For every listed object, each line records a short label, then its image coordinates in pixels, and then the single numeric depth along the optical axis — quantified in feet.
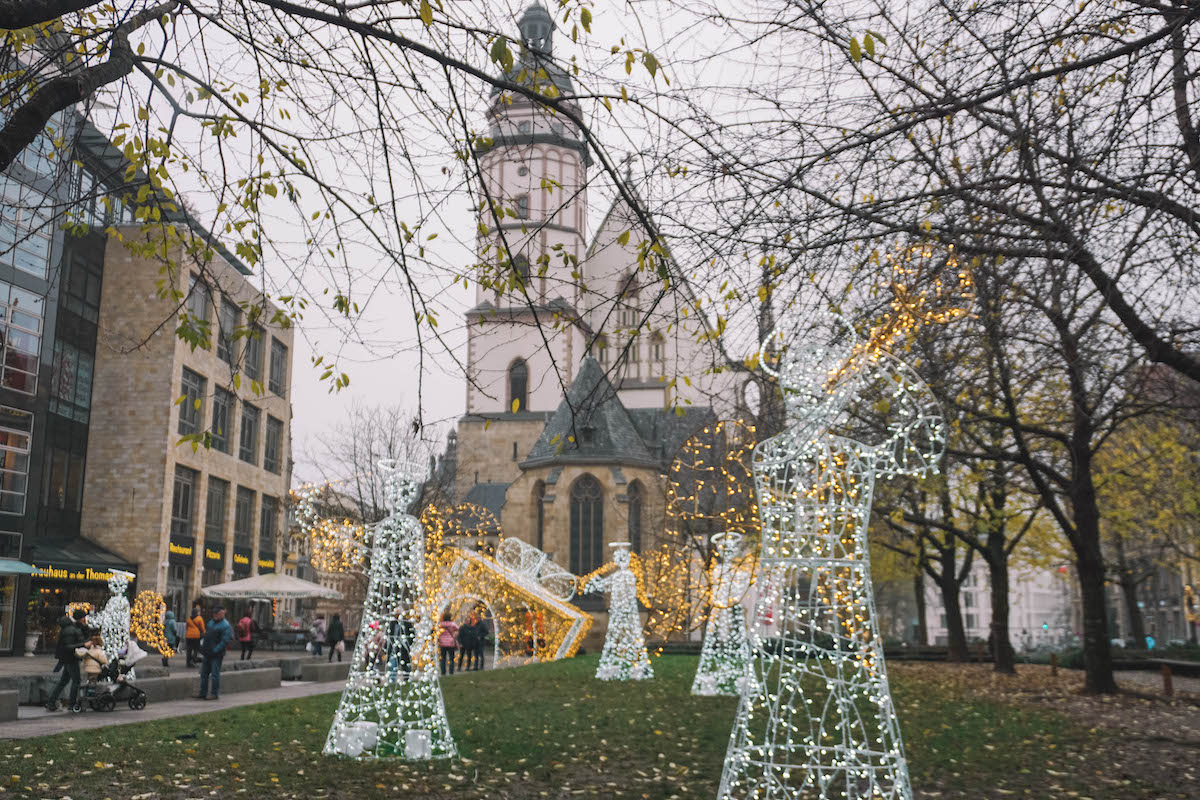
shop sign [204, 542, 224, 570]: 124.16
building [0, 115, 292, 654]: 95.92
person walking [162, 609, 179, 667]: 90.33
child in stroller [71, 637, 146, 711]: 46.34
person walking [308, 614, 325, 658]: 105.60
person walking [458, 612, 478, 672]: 90.17
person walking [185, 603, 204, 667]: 75.92
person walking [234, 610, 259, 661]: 89.35
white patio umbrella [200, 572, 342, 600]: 96.94
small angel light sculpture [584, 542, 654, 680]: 67.36
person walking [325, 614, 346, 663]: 88.84
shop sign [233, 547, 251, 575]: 133.49
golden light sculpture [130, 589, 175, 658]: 89.30
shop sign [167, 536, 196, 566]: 113.80
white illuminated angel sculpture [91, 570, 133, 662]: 61.31
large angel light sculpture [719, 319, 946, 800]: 21.97
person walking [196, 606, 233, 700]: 52.70
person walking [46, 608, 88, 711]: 46.06
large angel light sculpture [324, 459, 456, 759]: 31.83
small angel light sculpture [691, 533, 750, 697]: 55.88
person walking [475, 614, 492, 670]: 92.74
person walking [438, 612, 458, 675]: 79.46
